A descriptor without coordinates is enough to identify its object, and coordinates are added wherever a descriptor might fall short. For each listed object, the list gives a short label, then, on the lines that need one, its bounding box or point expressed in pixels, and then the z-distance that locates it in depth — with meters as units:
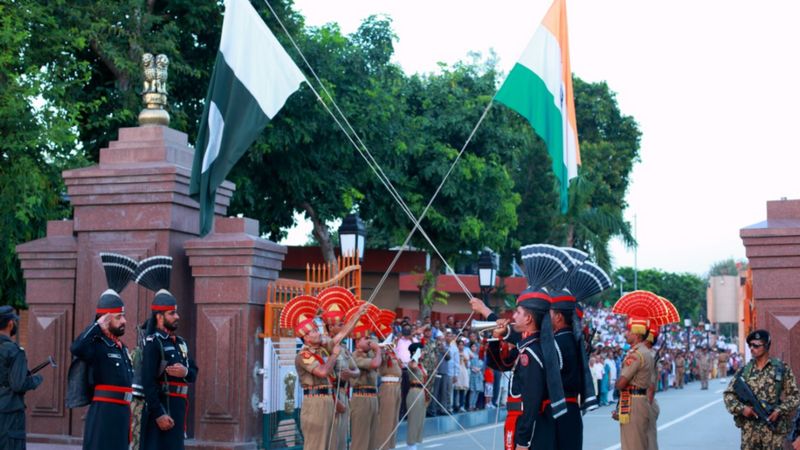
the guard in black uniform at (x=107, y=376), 10.30
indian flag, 13.73
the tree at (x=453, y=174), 32.19
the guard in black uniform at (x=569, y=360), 9.30
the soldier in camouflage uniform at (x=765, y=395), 11.01
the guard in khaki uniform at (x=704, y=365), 45.45
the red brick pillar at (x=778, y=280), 12.45
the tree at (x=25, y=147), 18.36
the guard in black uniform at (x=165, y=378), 10.94
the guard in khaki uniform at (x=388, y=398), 16.70
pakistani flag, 13.03
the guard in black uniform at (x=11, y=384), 10.33
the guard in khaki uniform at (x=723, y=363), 57.09
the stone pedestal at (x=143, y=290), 13.54
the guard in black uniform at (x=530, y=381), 8.59
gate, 13.77
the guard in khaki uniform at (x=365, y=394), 15.09
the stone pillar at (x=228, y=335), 13.42
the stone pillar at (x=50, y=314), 14.06
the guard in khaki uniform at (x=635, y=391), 12.88
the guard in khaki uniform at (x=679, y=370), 46.91
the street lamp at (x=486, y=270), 24.37
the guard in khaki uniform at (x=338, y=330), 13.49
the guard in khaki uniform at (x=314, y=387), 12.46
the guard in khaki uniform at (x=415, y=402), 17.34
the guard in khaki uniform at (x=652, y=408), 13.06
